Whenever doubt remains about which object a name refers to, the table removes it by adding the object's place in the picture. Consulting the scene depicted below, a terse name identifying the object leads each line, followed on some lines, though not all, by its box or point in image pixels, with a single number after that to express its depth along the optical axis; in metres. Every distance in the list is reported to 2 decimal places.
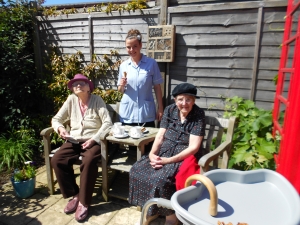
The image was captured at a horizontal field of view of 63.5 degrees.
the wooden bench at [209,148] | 1.96
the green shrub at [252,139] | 2.37
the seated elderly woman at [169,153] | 2.02
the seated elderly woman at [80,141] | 2.40
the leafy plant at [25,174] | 2.63
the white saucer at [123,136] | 2.42
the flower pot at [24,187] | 2.63
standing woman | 2.61
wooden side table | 2.34
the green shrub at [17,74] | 3.87
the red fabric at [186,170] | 1.93
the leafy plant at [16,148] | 3.32
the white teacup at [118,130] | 2.44
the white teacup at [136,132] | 2.41
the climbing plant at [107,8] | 3.32
